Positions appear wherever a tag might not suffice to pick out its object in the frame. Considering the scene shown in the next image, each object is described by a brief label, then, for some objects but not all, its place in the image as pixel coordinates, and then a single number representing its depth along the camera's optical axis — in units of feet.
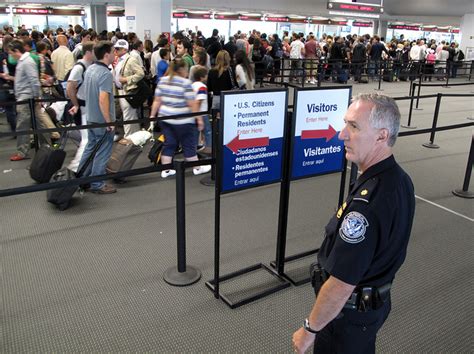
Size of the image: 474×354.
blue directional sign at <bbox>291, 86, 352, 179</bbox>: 10.00
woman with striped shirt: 16.21
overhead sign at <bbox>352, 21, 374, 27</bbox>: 106.40
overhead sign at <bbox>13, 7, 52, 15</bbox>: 79.20
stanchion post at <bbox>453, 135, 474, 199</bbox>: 16.93
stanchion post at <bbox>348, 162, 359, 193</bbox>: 12.05
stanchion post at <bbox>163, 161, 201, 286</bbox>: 10.11
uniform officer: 4.69
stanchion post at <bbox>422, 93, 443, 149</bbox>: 25.03
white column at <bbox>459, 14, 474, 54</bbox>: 68.95
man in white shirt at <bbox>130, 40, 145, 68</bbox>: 22.56
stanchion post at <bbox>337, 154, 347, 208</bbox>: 11.30
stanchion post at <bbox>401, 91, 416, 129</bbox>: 29.61
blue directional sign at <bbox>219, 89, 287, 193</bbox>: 8.99
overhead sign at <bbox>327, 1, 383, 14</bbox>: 55.11
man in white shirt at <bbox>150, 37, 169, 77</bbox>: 26.32
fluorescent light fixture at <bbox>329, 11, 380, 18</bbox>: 58.39
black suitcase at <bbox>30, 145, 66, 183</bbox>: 15.94
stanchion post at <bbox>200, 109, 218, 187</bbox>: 17.97
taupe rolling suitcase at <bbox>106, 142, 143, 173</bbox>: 17.76
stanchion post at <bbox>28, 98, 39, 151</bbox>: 17.12
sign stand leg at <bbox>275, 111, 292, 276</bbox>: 10.23
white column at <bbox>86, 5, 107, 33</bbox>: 81.41
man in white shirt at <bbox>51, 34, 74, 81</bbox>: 24.49
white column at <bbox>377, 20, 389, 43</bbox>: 101.60
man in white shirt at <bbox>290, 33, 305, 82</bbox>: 52.13
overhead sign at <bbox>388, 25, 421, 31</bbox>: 114.52
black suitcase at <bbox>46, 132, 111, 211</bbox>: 14.79
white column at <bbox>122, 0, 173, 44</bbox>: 41.65
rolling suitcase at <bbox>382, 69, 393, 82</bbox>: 56.32
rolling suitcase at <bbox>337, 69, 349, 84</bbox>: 51.62
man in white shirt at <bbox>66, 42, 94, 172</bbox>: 17.19
